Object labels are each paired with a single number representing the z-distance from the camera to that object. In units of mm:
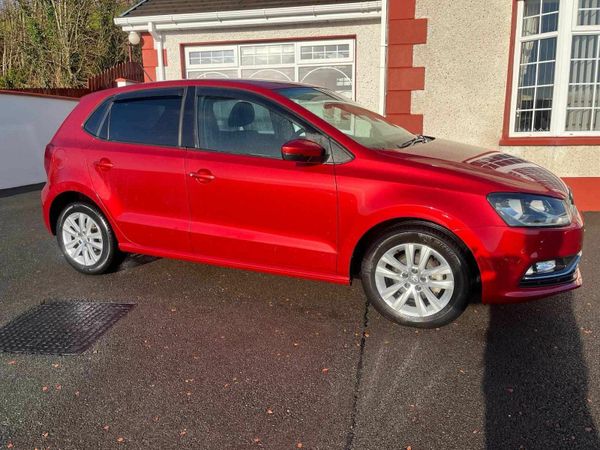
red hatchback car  3422
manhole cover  3531
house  7102
